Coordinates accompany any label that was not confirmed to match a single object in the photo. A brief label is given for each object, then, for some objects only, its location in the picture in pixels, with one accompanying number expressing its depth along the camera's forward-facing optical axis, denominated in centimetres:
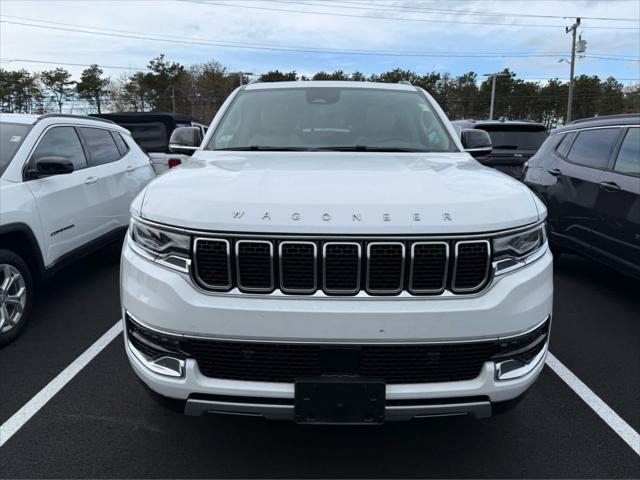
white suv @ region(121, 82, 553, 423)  211
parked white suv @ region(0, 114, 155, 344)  411
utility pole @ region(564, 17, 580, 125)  4224
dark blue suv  475
